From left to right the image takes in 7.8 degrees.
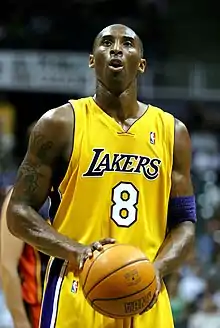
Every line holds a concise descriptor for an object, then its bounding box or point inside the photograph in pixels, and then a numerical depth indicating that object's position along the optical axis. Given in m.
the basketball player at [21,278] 7.92
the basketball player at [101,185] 6.04
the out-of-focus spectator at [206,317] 13.58
